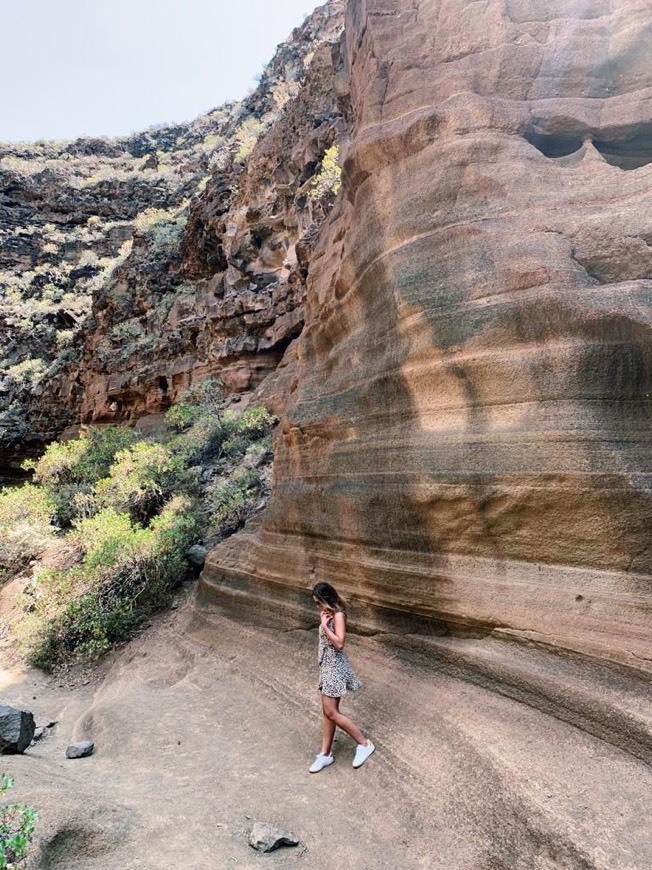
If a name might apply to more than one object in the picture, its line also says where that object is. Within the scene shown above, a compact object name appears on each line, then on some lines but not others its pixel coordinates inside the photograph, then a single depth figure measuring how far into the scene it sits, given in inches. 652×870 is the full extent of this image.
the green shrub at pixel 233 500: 466.6
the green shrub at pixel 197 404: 725.9
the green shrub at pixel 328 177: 667.4
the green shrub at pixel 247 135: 1001.5
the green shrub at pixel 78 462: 729.0
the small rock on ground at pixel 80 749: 211.6
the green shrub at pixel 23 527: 545.0
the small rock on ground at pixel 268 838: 134.7
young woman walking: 170.9
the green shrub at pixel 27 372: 1129.4
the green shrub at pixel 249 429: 630.5
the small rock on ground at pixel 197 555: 438.9
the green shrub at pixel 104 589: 375.2
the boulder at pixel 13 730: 196.1
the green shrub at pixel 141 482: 559.8
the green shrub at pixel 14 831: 101.2
